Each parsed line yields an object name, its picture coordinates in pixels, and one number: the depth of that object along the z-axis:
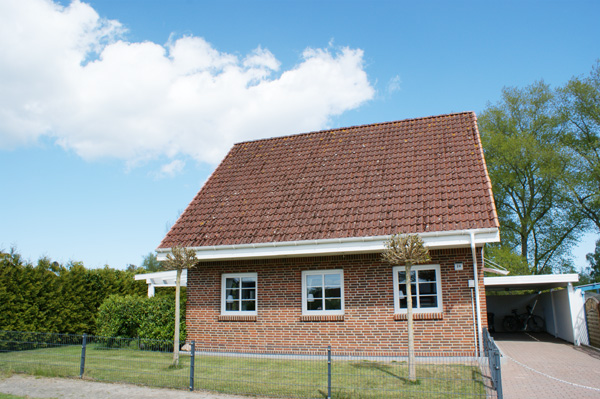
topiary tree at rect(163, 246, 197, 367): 11.09
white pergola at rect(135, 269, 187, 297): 18.47
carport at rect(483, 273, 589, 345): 16.06
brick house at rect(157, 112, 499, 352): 11.64
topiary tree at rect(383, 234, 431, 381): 9.20
